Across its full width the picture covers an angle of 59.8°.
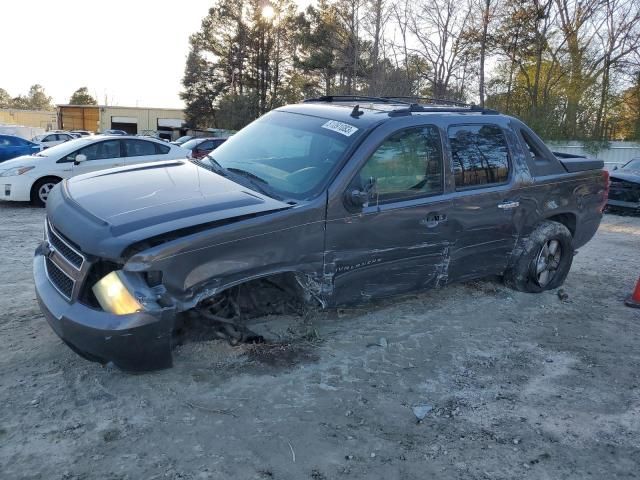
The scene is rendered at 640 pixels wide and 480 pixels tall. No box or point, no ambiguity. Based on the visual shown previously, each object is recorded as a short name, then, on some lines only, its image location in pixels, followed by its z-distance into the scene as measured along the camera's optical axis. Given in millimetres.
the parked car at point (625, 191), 12305
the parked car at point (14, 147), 15578
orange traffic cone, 5638
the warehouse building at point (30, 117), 59156
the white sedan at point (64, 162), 9883
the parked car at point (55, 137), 26100
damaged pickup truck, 3115
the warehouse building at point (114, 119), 51062
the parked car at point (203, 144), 18469
